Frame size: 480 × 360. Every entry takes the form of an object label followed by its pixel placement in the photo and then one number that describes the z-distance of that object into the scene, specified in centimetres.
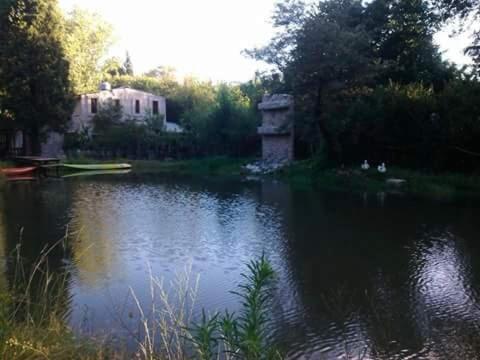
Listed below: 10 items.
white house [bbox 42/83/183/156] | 3491
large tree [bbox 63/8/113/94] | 3216
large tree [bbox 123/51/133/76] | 6469
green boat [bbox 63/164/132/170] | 2761
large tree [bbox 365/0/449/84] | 2328
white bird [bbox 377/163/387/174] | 1894
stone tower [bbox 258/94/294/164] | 2758
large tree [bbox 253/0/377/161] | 1991
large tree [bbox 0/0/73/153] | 2759
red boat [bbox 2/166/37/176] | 2372
